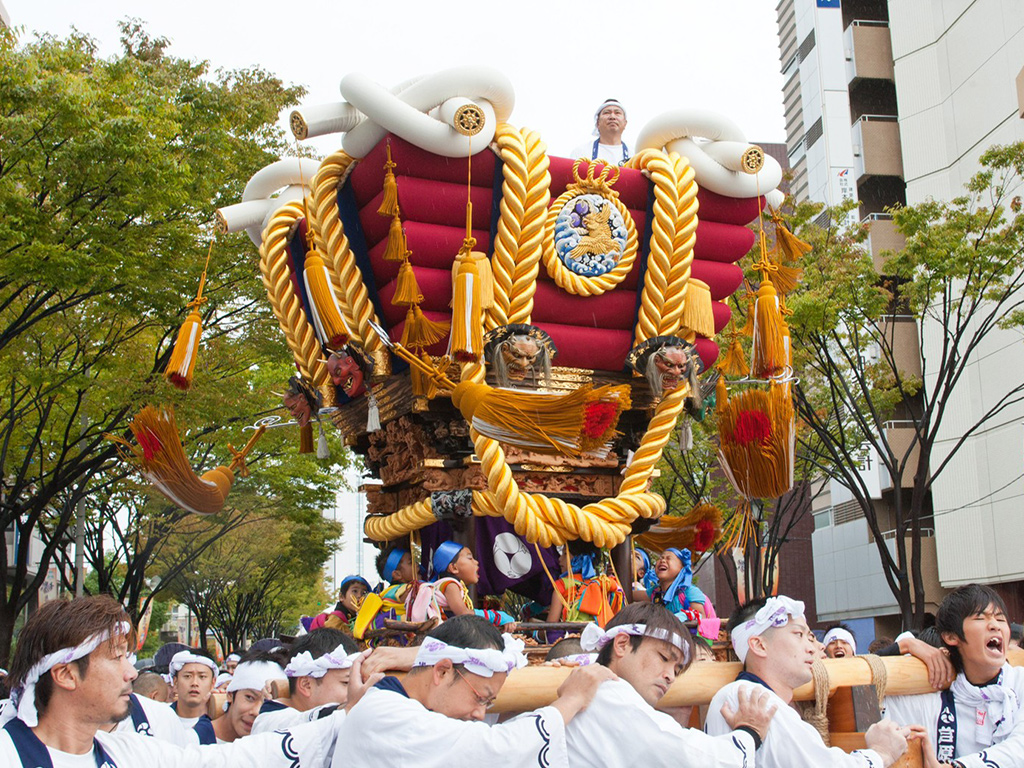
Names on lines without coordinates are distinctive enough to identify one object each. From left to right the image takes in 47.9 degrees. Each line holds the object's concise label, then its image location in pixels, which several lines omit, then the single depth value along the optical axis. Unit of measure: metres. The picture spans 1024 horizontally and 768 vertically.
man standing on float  9.83
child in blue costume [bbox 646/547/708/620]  8.52
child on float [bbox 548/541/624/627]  8.16
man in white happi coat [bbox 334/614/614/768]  3.27
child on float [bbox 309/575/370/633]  9.25
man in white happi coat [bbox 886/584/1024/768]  4.37
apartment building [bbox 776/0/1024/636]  20.89
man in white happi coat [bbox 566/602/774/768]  3.48
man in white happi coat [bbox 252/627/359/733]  4.47
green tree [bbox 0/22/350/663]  11.60
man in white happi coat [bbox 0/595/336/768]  3.01
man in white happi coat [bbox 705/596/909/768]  3.63
